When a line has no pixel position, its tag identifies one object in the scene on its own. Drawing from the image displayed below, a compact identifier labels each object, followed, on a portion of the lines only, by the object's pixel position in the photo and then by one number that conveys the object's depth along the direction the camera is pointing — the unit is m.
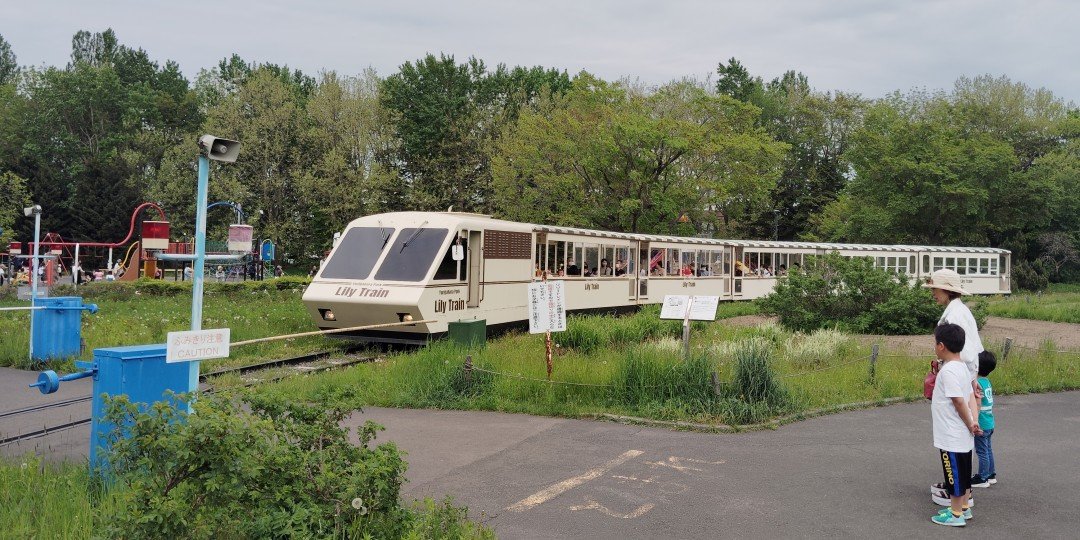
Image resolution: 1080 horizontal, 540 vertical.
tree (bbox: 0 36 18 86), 81.94
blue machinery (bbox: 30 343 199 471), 6.31
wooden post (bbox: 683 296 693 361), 11.14
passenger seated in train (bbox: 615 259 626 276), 25.39
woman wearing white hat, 6.96
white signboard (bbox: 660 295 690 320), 12.61
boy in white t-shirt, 6.43
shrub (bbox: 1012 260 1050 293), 50.12
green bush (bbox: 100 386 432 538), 4.34
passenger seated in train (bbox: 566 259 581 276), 22.61
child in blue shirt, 7.34
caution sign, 5.64
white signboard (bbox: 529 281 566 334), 12.70
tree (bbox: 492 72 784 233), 37.97
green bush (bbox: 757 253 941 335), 19.47
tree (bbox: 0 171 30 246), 42.66
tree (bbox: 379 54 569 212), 51.38
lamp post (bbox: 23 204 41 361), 14.68
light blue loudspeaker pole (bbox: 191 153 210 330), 6.24
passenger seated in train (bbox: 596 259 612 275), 24.34
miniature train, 16.61
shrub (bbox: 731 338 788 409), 10.48
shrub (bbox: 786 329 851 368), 14.22
